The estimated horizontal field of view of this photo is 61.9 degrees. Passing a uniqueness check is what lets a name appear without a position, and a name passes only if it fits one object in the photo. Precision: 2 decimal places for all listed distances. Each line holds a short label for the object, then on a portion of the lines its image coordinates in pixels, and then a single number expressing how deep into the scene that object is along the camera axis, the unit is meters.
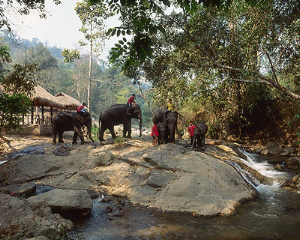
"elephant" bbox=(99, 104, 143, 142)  11.85
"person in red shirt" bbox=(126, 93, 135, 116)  11.79
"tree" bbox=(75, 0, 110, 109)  24.62
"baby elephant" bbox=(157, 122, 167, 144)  10.15
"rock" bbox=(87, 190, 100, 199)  7.06
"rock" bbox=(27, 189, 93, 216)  5.50
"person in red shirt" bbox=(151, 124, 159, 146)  10.35
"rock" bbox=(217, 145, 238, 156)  12.14
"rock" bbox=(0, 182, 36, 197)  6.51
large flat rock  6.43
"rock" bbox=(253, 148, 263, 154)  15.72
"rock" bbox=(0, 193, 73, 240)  4.27
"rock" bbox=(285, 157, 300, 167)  12.02
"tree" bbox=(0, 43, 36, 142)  8.03
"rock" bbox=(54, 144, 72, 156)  10.62
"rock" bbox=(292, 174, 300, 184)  9.09
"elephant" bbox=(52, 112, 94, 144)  11.75
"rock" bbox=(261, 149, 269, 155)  15.00
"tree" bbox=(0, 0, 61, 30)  6.44
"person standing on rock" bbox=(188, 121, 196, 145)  11.65
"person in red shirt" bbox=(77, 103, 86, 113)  11.50
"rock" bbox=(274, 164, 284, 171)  11.50
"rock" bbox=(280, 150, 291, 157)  14.48
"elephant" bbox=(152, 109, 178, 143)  10.12
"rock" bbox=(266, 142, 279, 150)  15.53
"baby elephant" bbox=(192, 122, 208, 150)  11.36
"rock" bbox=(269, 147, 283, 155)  14.88
